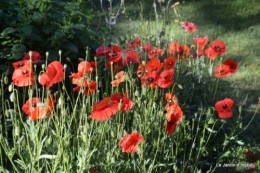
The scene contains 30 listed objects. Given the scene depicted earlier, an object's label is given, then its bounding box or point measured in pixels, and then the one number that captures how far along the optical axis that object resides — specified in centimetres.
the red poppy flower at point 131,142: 227
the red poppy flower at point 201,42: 338
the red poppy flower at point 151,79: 276
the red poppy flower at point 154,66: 282
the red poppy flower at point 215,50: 320
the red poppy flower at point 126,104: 238
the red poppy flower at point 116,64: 300
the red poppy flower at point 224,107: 290
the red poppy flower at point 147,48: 327
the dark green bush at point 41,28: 358
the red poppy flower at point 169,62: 309
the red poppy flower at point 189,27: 358
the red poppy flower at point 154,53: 320
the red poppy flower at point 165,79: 271
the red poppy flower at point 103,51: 292
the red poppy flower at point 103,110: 220
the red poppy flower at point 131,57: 304
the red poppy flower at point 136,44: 331
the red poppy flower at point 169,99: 273
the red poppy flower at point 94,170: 238
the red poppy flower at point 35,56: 274
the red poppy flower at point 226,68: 310
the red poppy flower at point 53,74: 226
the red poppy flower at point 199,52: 345
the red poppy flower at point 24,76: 234
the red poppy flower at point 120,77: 254
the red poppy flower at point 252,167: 329
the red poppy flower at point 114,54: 286
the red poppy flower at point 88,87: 244
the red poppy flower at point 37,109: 222
